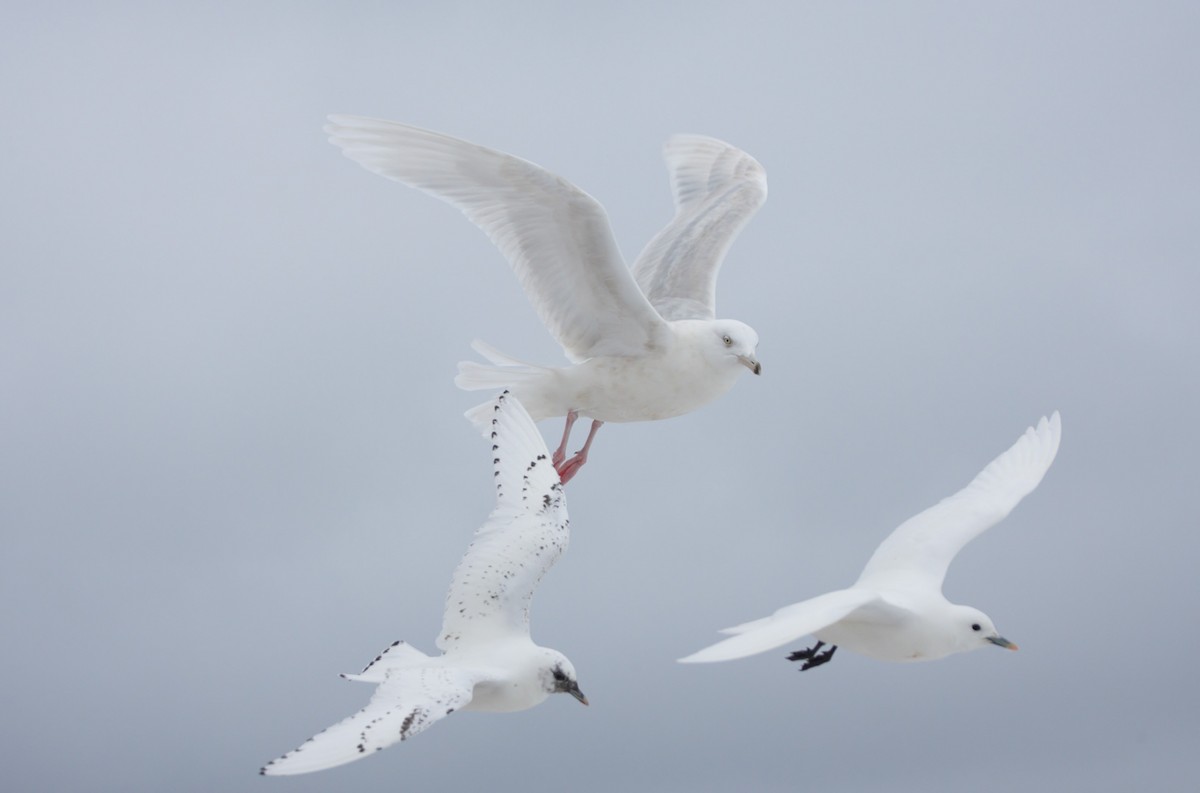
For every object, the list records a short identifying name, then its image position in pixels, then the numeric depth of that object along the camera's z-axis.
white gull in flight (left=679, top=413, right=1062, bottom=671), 14.95
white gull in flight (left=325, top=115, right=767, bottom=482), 20.53
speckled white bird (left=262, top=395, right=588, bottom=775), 15.45
